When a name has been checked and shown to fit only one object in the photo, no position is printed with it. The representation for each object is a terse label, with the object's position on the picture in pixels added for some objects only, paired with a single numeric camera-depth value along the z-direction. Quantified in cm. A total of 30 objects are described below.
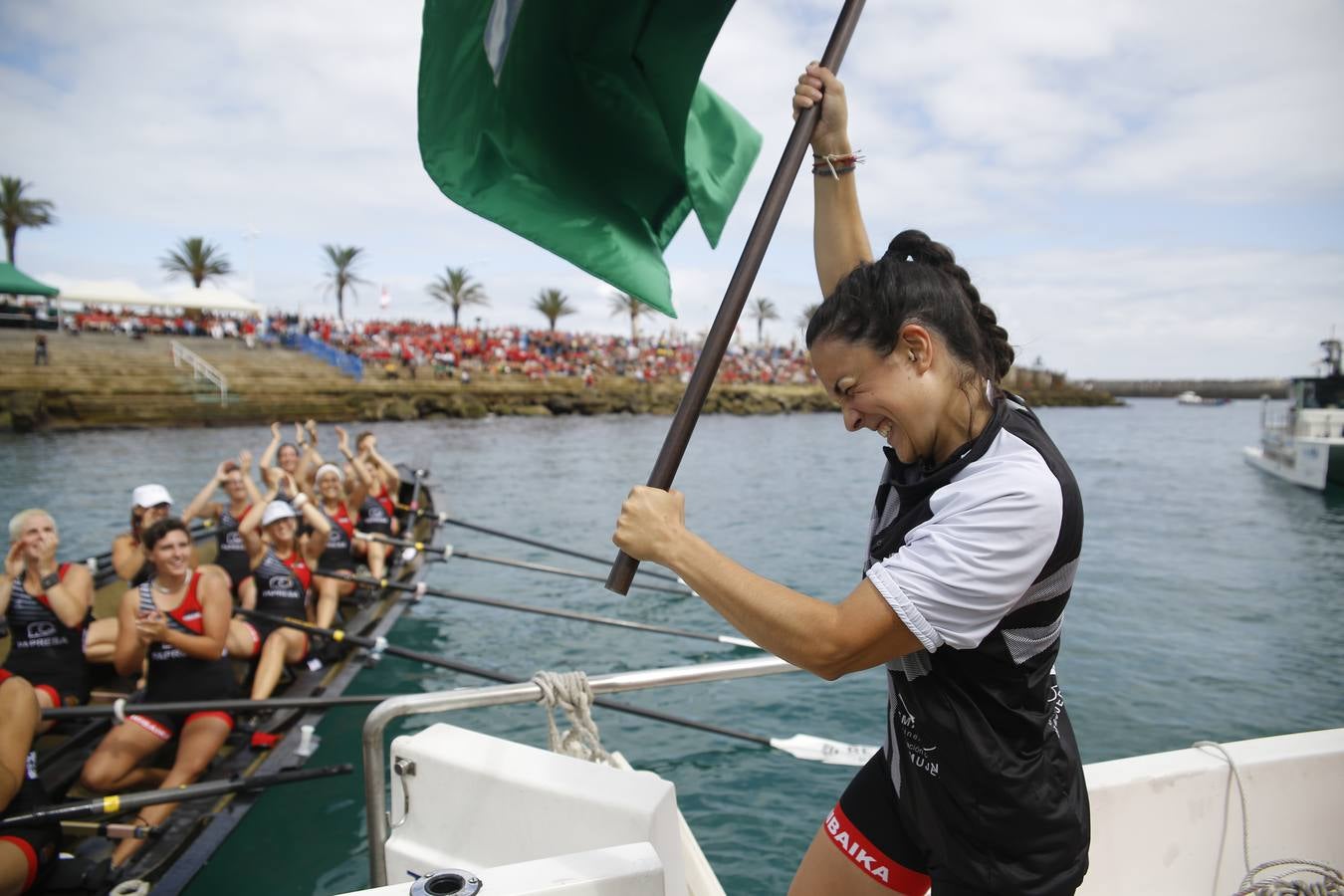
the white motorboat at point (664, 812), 201
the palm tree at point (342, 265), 5753
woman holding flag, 143
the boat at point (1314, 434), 2498
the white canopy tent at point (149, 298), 3750
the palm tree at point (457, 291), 6009
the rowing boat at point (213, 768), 404
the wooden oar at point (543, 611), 693
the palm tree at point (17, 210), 4216
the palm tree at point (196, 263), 5153
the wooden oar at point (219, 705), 446
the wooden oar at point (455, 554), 904
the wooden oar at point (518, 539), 1022
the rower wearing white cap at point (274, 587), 621
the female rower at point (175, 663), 479
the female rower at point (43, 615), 522
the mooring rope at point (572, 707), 258
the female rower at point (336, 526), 895
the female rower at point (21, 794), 346
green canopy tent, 3484
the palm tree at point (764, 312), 8394
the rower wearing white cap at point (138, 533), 708
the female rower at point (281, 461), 911
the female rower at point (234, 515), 805
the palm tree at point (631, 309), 6794
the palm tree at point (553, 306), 6525
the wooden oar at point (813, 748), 552
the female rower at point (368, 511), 984
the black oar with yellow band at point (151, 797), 359
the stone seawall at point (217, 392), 3062
